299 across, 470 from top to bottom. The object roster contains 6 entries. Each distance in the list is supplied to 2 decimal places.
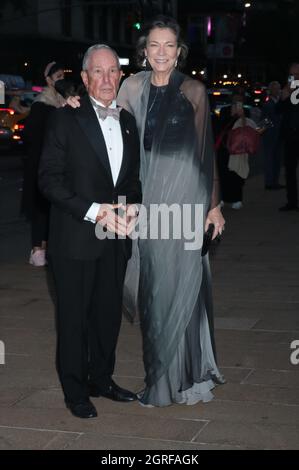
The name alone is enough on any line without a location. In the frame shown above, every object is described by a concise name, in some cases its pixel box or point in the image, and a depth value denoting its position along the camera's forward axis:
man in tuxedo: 5.47
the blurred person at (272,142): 17.90
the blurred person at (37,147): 9.85
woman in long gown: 5.66
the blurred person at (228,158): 15.34
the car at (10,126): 29.11
